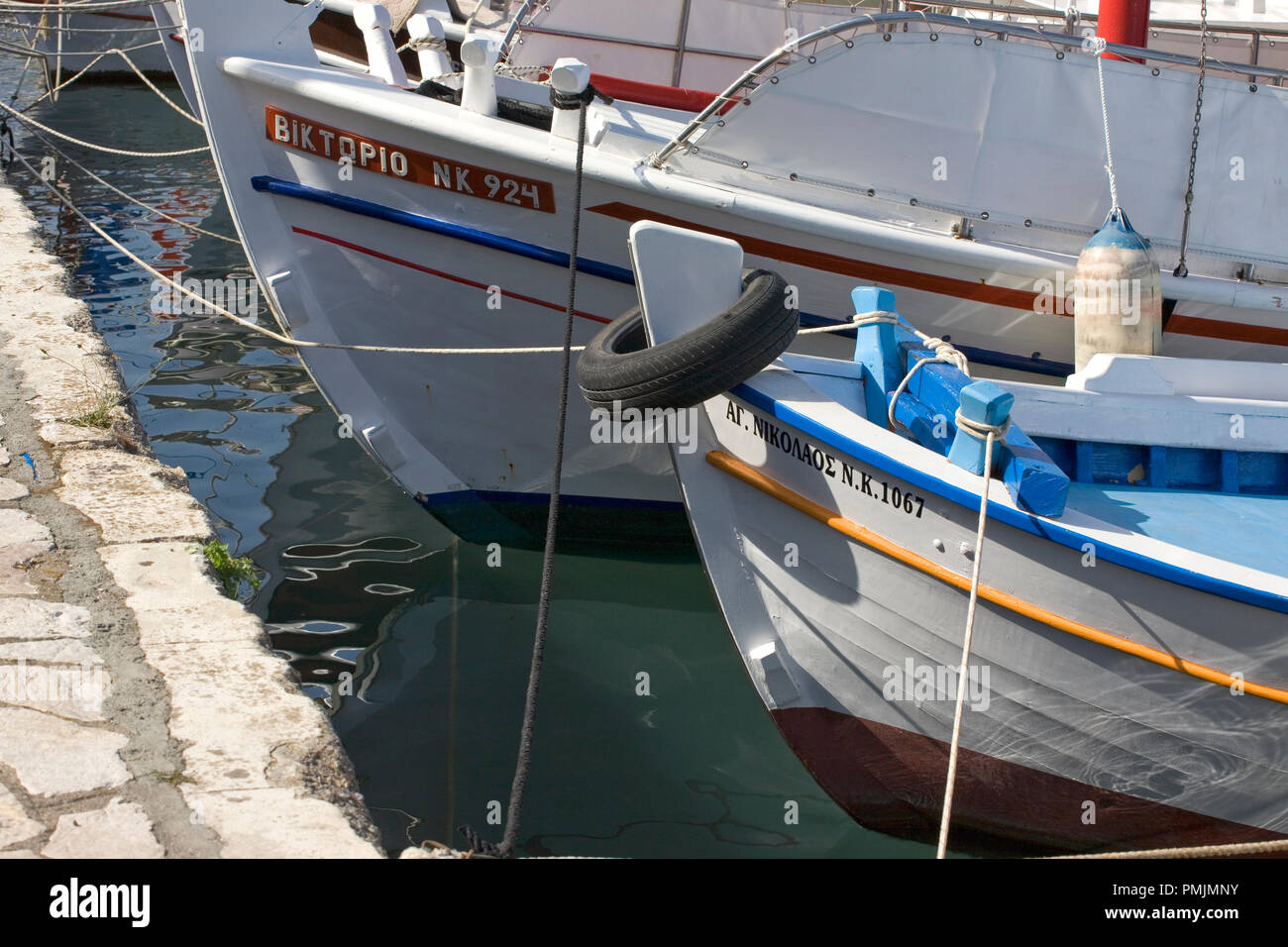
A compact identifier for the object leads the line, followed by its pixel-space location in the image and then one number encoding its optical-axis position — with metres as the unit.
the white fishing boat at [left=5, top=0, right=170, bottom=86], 21.45
